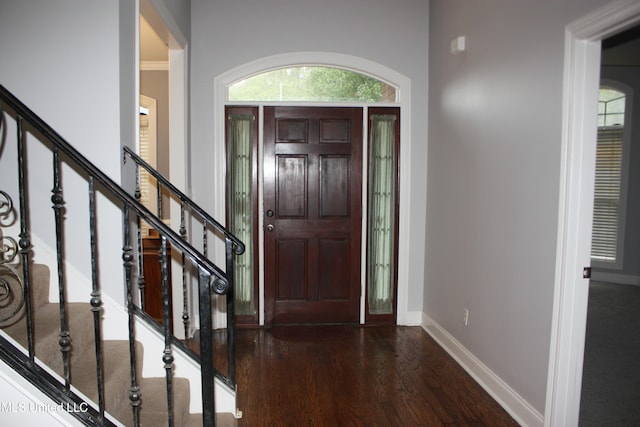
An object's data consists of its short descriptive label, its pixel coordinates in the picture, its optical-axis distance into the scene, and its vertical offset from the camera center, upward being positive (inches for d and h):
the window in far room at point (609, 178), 238.2 +0.7
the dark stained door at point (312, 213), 166.4 -14.5
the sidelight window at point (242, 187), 165.0 -4.6
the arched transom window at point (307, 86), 165.9 +34.3
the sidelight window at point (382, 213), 168.7 -14.1
